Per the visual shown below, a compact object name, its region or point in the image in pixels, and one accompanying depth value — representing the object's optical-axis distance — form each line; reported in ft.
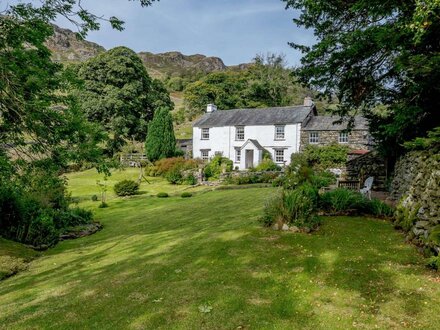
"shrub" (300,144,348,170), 109.29
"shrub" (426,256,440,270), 20.35
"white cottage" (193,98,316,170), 127.03
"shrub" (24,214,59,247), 41.01
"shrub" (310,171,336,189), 42.79
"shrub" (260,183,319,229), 31.83
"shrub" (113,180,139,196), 86.79
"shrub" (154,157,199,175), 114.11
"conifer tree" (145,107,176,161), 134.51
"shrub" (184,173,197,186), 103.74
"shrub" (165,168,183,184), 105.09
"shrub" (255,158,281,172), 111.75
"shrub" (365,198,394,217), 35.99
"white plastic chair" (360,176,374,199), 45.63
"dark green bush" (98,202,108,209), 73.31
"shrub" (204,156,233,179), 116.26
